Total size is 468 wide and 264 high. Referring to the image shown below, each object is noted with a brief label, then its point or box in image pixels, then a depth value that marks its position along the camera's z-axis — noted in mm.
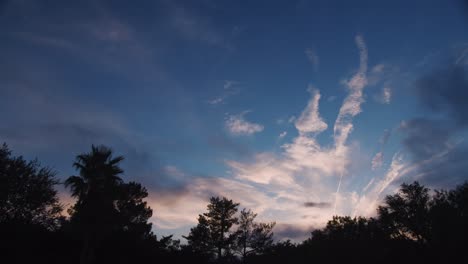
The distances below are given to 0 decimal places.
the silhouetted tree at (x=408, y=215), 56219
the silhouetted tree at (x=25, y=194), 31769
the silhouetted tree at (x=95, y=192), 27844
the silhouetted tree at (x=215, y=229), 66088
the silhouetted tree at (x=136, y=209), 50991
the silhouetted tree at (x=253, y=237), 68500
